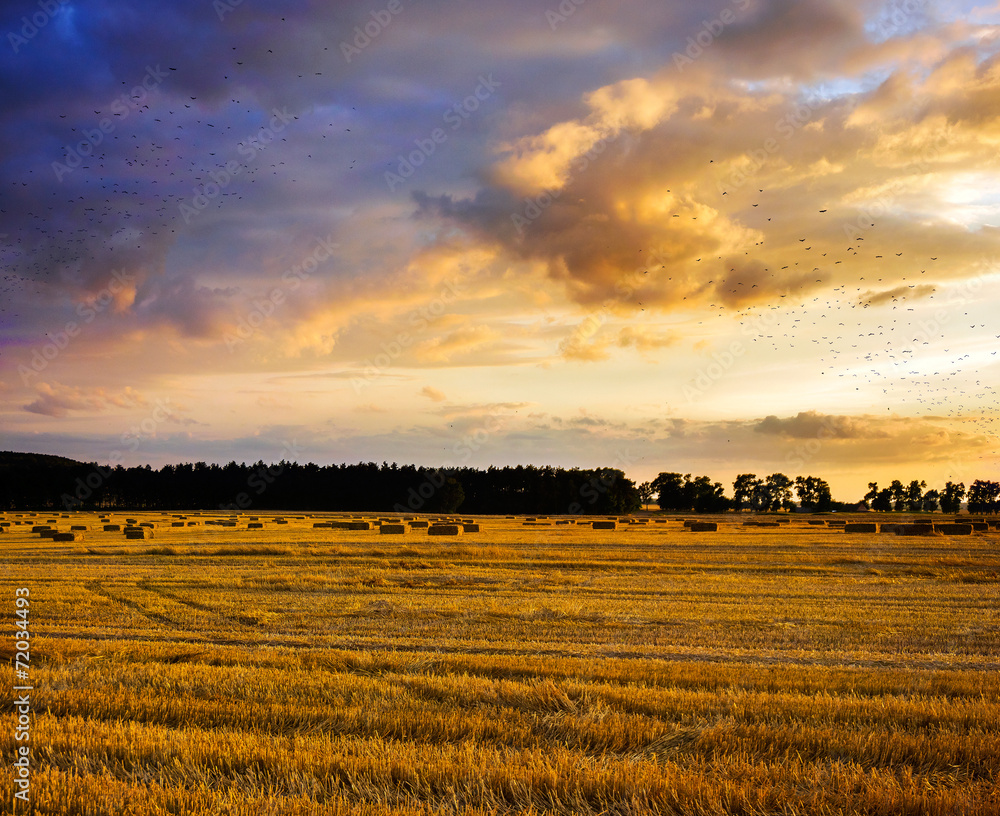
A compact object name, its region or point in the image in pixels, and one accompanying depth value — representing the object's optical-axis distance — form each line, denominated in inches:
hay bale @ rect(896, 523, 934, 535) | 2399.1
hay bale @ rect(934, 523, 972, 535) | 2427.4
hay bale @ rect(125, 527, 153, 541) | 1977.5
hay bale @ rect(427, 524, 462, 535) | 2221.2
